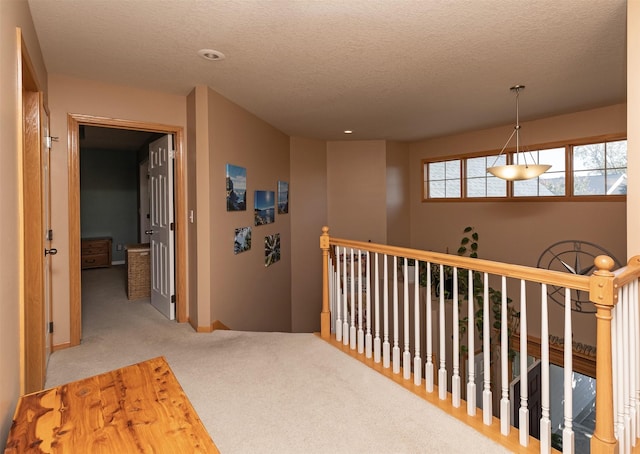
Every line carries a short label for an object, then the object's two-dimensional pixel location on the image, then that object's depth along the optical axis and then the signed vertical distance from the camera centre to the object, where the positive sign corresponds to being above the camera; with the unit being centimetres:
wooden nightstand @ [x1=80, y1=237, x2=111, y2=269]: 694 -55
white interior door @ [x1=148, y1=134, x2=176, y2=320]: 396 -4
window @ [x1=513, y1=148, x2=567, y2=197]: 484 +52
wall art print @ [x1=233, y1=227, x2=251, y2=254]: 413 -22
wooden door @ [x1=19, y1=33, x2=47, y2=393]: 222 -5
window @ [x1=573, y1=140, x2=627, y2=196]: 438 +60
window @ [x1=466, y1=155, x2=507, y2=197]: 549 +61
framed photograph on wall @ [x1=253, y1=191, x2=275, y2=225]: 466 +18
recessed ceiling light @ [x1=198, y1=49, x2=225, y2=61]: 273 +125
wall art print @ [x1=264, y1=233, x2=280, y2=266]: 501 -39
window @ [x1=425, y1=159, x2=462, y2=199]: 609 +68
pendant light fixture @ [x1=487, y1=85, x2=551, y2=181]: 328 +43
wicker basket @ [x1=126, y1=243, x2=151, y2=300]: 480 -66
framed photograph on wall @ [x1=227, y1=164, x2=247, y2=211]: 395 +37
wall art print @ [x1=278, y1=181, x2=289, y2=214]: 547 +36
